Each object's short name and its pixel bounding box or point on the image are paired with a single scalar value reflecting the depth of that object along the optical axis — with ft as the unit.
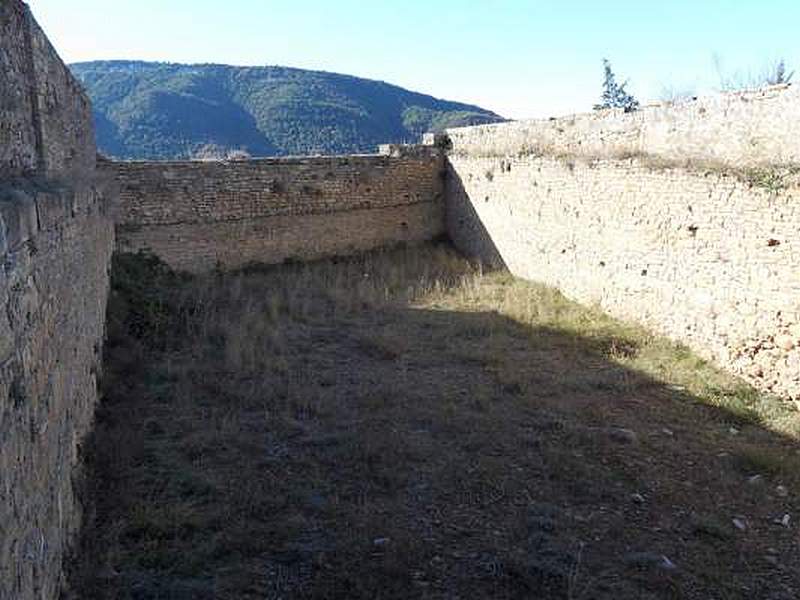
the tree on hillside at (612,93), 101.30
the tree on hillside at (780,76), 34.15
